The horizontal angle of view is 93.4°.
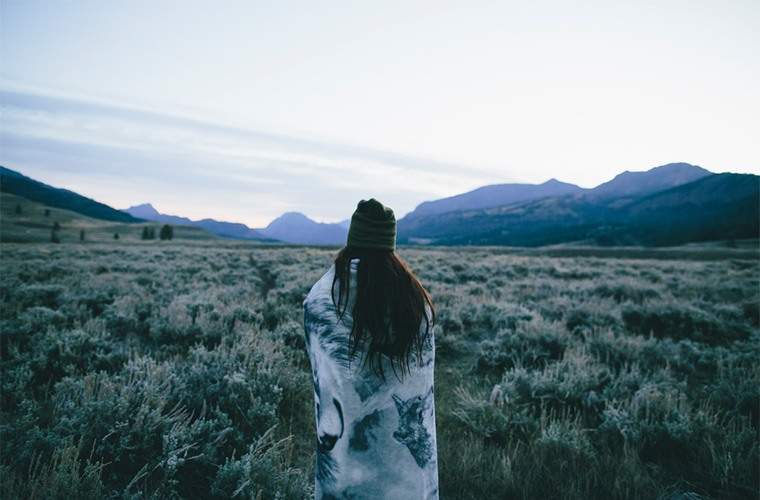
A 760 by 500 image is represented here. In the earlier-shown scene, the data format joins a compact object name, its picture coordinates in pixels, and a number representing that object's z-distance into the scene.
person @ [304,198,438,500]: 1.80
